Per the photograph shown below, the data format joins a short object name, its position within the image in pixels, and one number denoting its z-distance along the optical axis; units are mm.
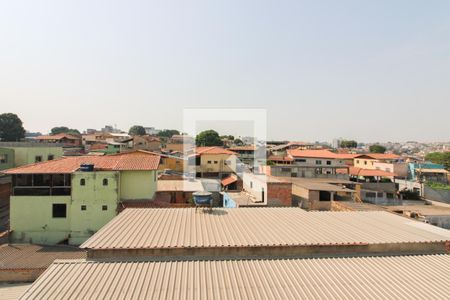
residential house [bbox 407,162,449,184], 52403
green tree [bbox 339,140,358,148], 122062
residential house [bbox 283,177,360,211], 24344
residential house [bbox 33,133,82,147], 63256
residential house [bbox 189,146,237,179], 43625
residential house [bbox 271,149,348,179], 35812
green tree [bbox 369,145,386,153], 93344
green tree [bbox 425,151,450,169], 63688
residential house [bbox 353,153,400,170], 53500
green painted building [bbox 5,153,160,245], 18750
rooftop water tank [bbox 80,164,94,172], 19483
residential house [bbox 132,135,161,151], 53606
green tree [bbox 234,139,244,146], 85362
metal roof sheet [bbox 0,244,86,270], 14238
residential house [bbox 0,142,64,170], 34197
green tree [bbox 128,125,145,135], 111125
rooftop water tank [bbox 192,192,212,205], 13195
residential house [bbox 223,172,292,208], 21891
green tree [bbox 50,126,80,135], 118275
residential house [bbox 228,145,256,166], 57734
